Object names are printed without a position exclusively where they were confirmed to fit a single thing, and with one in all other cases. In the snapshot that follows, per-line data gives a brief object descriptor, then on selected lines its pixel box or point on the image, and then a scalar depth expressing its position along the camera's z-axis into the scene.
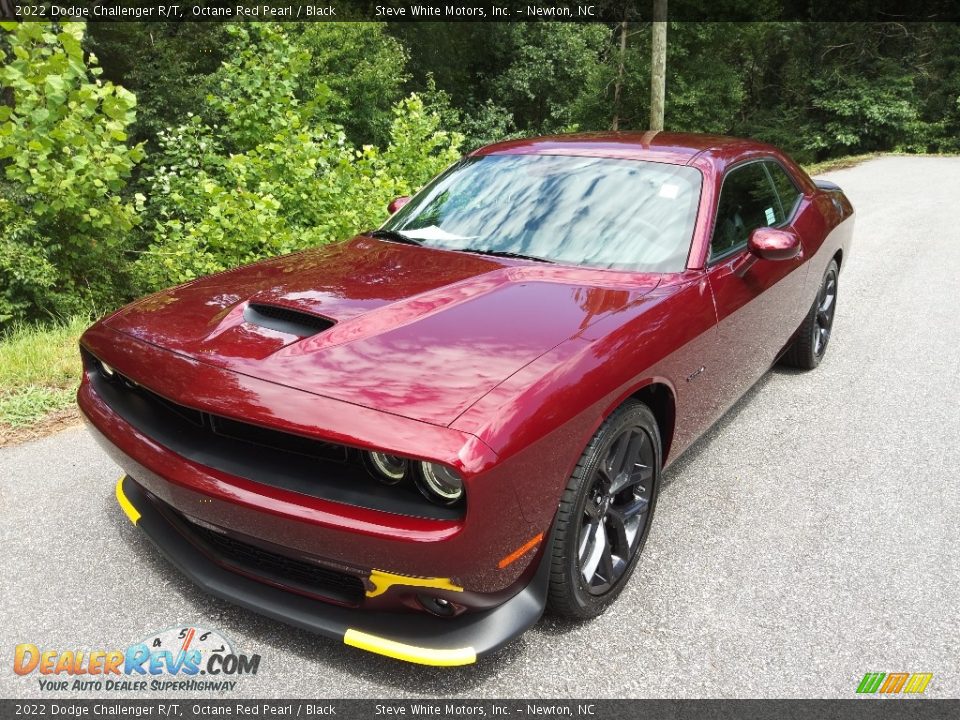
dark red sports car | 2.01
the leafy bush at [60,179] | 5.46
